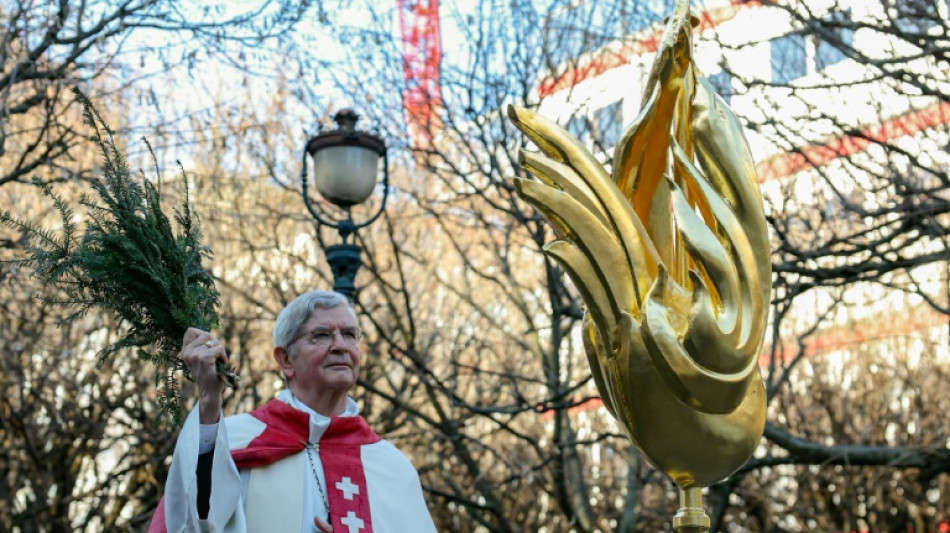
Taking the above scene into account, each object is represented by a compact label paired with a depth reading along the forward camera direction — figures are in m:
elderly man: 4.55
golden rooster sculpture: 3.15
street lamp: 8.86
